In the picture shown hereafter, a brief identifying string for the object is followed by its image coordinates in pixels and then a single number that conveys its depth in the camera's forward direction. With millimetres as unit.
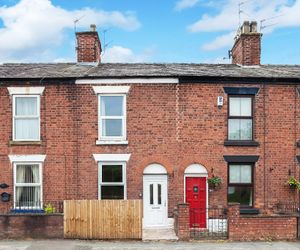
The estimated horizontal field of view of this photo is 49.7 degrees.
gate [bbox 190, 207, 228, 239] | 11772
